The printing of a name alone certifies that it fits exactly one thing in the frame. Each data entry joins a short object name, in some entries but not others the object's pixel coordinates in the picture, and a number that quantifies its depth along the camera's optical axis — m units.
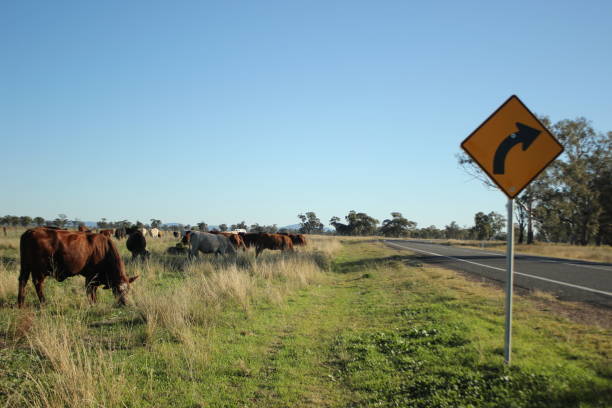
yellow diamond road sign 4.82
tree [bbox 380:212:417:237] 120.38
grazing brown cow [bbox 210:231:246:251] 26.46
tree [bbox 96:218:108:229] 83.47
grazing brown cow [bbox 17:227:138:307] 8.74
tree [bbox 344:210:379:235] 126.69
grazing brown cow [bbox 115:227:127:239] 39.50
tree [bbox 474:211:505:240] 90.81
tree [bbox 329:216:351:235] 128.00
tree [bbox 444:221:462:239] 120.04
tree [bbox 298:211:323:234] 128.75
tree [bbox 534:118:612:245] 43.56
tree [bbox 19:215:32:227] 82.81
